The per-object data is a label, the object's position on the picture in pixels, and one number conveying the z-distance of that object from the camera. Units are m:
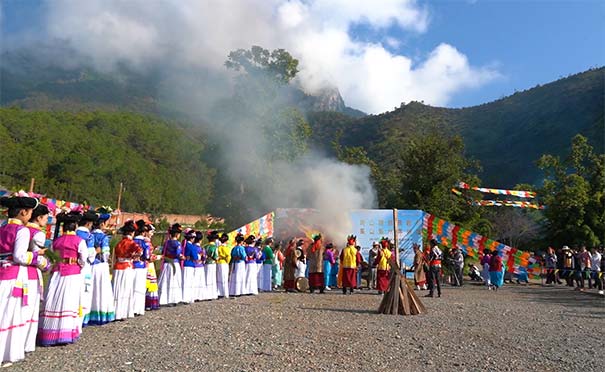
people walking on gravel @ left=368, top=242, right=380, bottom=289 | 16.12
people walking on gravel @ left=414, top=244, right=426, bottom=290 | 14.95
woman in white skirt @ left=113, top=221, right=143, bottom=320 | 8.27
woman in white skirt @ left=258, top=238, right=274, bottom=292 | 15.68
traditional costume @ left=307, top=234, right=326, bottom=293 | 14.99
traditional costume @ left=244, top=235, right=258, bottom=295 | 13.94
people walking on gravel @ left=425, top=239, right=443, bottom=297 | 13.80
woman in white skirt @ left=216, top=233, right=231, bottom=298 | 12.98
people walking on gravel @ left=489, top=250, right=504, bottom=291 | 17.41
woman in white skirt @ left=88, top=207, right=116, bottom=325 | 7.54
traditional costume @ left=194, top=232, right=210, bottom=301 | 11.41
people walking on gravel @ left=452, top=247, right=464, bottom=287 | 18.68
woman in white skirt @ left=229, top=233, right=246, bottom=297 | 13.50
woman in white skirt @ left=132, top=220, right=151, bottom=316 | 8.62
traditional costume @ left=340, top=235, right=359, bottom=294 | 14.55
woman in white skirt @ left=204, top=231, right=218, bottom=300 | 12.20
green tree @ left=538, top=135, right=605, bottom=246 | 26.56
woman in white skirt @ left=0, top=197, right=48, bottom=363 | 5.30
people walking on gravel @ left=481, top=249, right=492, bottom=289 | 18.59
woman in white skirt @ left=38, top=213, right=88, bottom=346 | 6.19
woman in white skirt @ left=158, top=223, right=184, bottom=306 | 10.30
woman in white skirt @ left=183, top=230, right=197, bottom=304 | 11.05
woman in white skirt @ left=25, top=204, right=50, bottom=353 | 5.59
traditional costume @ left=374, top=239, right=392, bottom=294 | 14.48
